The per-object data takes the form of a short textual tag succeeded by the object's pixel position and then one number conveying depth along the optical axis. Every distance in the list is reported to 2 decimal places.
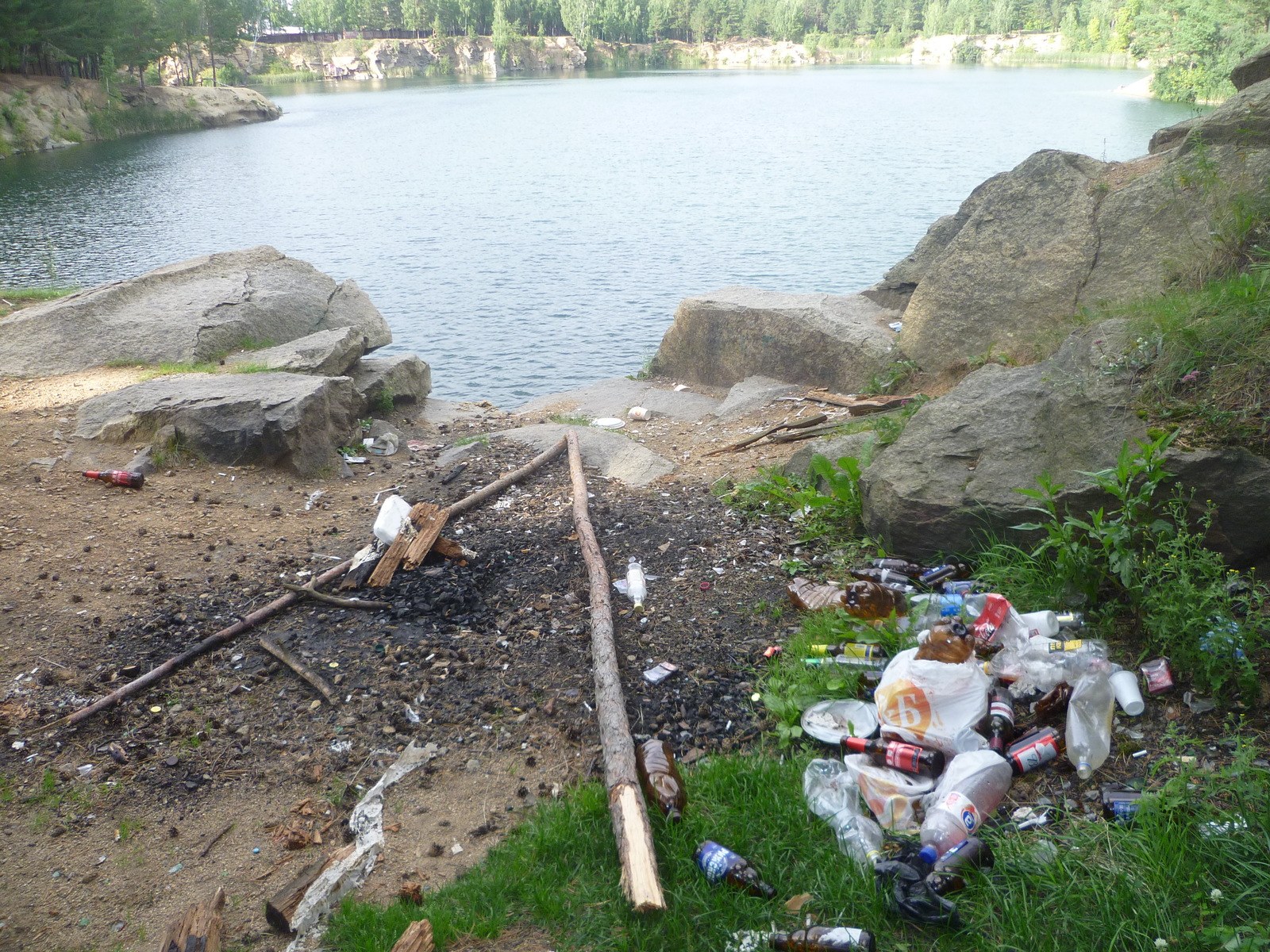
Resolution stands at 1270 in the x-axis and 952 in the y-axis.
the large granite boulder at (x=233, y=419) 6.93
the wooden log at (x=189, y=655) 3.91
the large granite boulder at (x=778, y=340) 9.27
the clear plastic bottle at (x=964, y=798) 2.80
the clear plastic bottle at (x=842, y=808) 2.88
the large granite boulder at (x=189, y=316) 9.03
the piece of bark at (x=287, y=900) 2.85
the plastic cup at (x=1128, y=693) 3.14
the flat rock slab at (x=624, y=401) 9.95
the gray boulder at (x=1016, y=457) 3.65
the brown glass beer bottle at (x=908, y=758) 3.12
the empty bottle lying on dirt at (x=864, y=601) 4.05
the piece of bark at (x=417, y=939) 2.64
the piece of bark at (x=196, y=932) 2.72
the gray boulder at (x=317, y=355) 8.63
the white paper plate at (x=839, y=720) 3.41
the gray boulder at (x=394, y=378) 9.29
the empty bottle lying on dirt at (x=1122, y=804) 2.73
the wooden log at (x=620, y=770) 2.74
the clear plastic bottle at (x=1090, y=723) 3.00
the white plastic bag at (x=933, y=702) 3.27
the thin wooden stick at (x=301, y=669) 4.02
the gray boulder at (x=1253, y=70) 7.02
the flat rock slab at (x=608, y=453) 6.84
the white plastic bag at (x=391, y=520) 5.46
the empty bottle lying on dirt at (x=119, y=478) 6.26
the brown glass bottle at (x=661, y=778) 3.12
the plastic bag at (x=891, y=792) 2.98
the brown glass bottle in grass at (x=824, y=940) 2.51
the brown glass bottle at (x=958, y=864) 2.62
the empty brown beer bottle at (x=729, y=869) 2.79
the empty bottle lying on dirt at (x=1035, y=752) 3.04
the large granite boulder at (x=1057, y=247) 6.13
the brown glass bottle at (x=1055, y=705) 3.24
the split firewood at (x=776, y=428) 7.25
